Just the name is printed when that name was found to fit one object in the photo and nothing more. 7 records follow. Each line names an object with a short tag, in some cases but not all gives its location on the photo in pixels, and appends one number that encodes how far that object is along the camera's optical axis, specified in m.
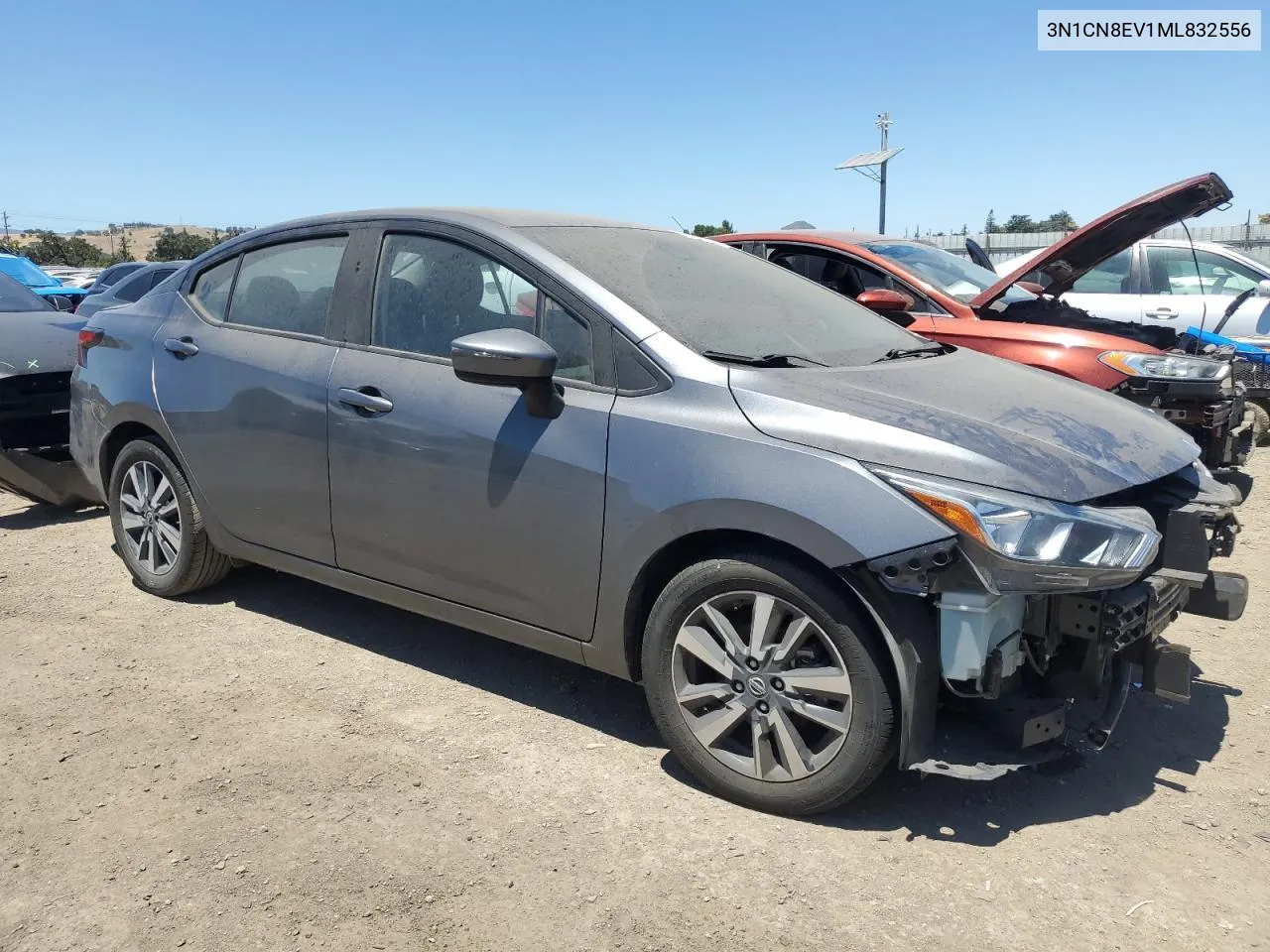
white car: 9.09
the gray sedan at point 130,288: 11.64
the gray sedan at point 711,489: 2.63
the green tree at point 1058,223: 36.64
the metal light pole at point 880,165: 30.58
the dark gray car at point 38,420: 5.71
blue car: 17.91
